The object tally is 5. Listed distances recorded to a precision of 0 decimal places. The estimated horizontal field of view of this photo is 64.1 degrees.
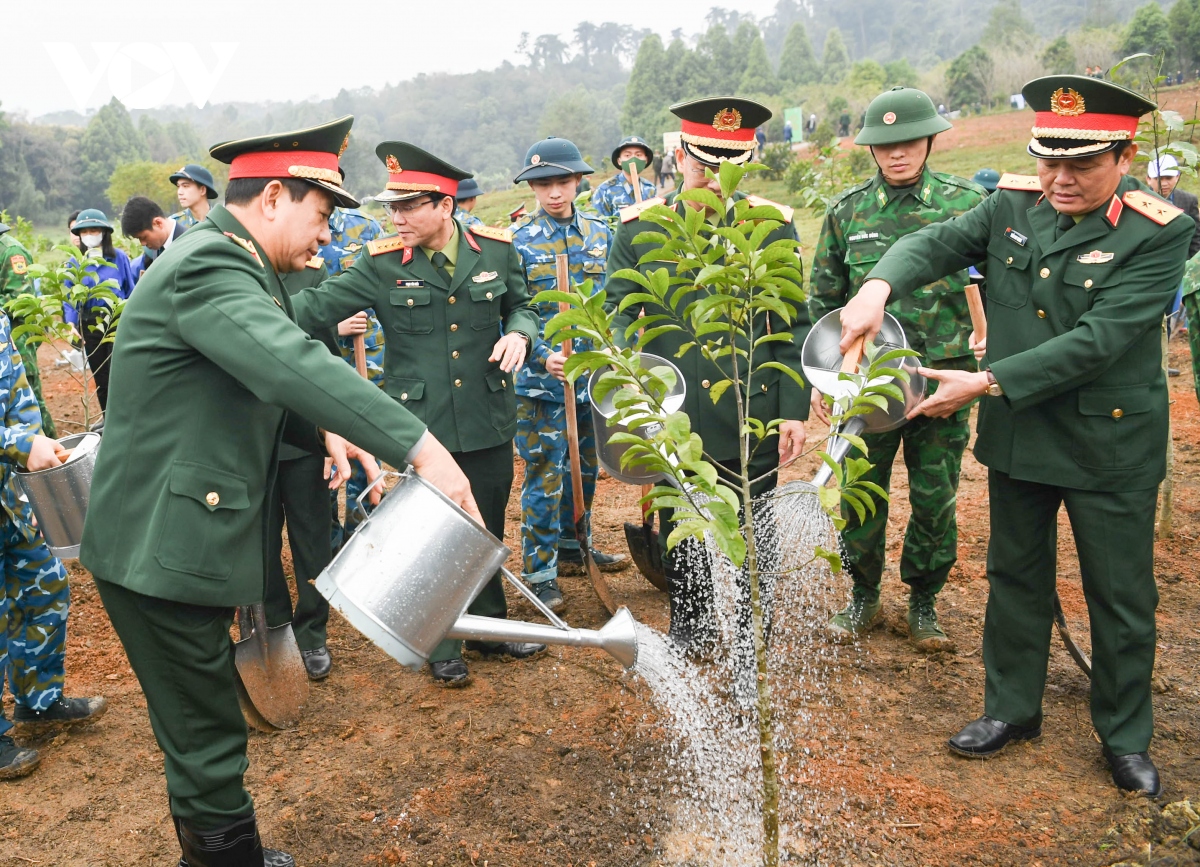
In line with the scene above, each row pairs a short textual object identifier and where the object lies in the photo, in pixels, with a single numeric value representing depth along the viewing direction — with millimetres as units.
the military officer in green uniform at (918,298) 3842
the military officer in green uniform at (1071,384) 2793
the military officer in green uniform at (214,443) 2080
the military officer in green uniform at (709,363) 3463
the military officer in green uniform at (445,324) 3922
